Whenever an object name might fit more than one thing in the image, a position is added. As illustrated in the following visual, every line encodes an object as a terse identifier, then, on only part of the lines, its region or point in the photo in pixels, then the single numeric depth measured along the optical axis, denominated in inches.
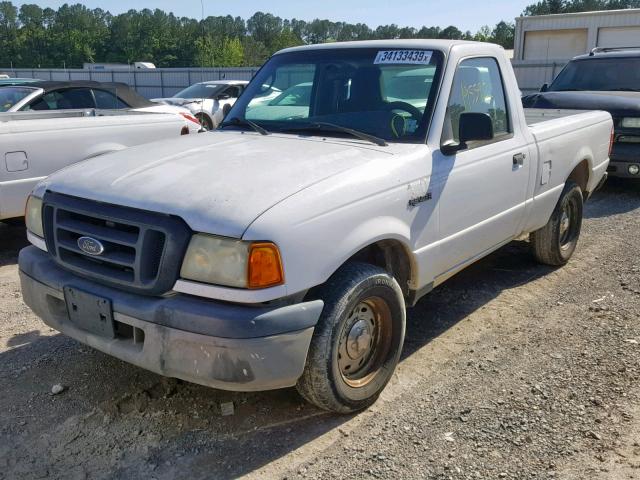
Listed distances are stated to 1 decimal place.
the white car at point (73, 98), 341.1
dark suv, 339.6
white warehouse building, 1225.4
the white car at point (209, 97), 599.8
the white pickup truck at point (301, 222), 111.0
